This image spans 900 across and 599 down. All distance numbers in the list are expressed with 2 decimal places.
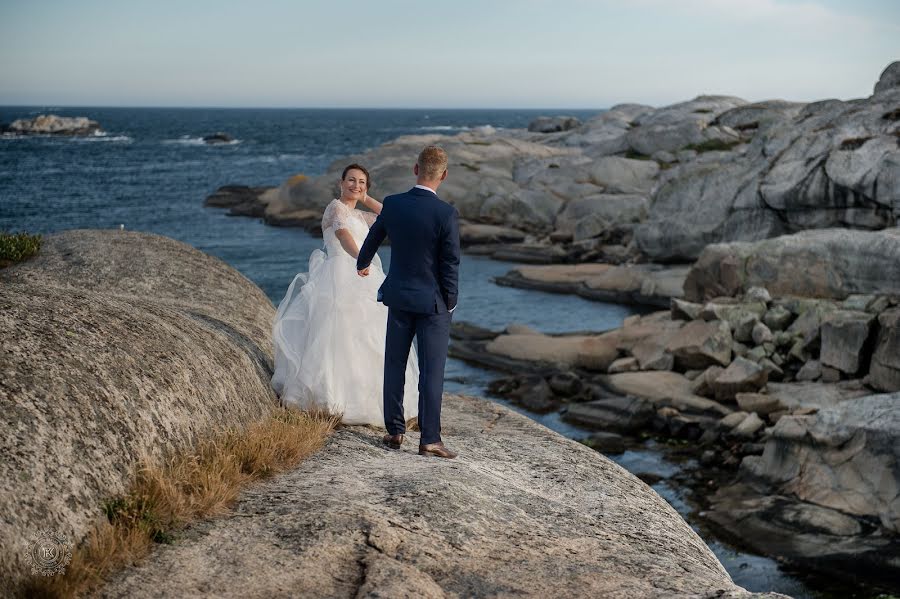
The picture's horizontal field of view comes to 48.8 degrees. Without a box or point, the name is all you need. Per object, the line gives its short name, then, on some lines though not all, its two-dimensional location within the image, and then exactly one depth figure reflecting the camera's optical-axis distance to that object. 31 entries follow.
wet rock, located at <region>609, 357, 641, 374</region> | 25.05
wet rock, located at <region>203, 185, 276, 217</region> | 62.94
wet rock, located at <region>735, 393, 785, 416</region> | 20.38
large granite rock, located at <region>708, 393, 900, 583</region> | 13.96
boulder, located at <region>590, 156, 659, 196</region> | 53.44
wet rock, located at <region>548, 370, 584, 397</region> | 23.91
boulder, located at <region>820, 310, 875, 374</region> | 21.09
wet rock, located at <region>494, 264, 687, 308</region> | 34.62
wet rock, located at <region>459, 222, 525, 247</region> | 48.97
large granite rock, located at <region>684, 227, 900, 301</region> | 26.16
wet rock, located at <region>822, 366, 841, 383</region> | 21.33
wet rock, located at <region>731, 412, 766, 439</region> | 19.31
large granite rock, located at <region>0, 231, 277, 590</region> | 5.60
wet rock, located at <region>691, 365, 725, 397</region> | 22.16
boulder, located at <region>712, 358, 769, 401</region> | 21.70
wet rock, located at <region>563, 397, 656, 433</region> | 21.08
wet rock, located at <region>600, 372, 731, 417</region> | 21.55
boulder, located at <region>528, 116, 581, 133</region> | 94.75
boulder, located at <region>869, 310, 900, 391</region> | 19.77
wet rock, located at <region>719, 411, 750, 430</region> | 19.92
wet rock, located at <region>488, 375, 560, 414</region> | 23.22
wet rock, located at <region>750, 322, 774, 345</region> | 23.69
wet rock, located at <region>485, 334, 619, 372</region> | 26.12
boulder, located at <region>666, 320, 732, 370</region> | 23.55
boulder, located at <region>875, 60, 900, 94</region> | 39.38
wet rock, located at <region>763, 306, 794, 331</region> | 24.52
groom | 7.84
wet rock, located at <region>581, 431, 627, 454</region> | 19.94
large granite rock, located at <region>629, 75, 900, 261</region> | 32.44
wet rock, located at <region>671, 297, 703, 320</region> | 27.00
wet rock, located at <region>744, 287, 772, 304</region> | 26.12
